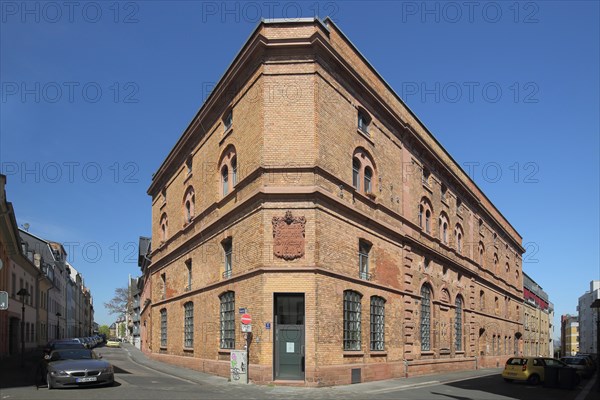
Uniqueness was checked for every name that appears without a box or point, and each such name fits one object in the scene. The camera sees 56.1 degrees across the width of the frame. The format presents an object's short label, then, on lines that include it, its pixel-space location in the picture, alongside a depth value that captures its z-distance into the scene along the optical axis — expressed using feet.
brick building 66.90
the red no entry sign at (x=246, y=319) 65.67
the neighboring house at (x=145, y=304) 137.08
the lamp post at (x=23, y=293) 92.93
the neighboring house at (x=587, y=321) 409.86
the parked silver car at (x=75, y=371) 54.70
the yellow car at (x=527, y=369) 89.40
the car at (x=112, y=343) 215.39
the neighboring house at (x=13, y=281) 107.06
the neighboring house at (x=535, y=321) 209.58
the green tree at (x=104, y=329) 610.52
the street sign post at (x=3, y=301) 53.21
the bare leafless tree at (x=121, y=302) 357.00
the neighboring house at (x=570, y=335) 508.53
